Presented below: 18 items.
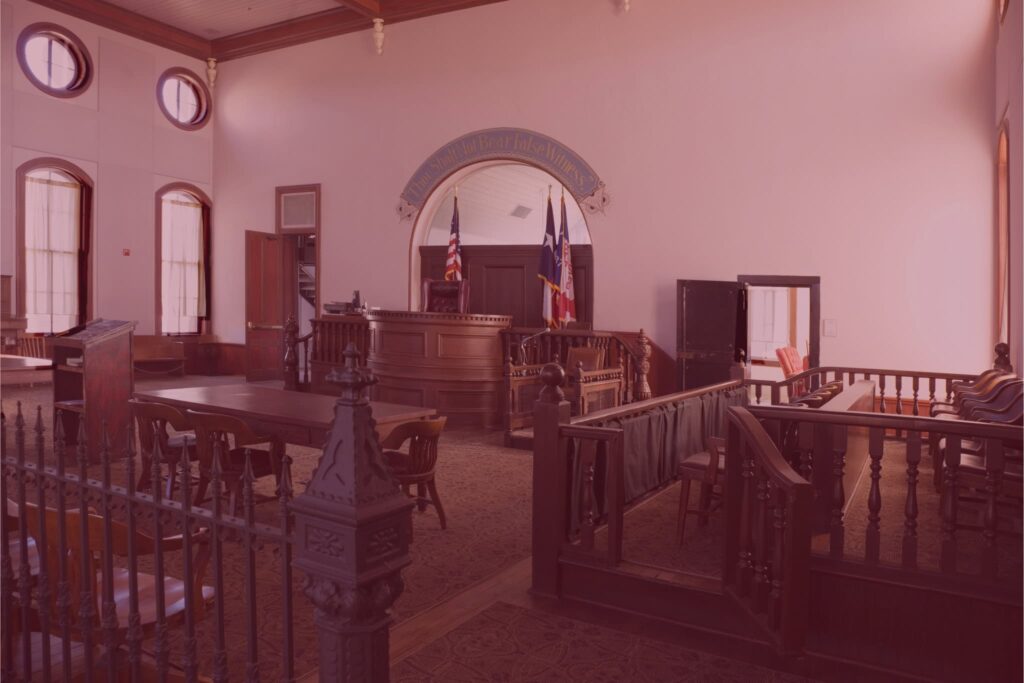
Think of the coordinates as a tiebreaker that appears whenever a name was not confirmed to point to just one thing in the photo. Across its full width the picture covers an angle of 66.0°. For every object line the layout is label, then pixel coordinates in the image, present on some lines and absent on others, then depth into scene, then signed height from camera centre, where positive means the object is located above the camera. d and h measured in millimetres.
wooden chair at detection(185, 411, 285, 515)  4359 -818
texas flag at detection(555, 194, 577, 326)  10484 +407
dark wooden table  4477 -580
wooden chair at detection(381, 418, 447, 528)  4500 -816
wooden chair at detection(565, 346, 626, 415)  7141 -634
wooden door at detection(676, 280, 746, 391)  9039 -121
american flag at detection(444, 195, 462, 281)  11148 +847
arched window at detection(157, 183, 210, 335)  13258 +934
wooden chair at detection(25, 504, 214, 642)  2170 -771
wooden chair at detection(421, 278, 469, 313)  10250 +263
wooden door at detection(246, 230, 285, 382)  12406 +114
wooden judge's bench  8461 -542
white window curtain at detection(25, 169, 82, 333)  11500 +932
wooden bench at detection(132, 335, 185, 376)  12648 -683
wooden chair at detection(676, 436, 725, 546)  4258 -851
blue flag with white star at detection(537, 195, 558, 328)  10508 +608
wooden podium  6086 -535
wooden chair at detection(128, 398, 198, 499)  4590 -696
